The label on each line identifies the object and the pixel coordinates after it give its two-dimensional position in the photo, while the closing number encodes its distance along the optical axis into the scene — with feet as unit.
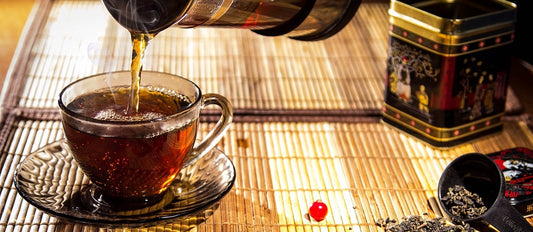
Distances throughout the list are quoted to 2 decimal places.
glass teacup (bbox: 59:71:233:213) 2.51
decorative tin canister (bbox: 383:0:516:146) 2.87
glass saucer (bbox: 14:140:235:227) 2.51
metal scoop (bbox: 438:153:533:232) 2.57
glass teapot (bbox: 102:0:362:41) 2.48
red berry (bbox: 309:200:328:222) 2.65
